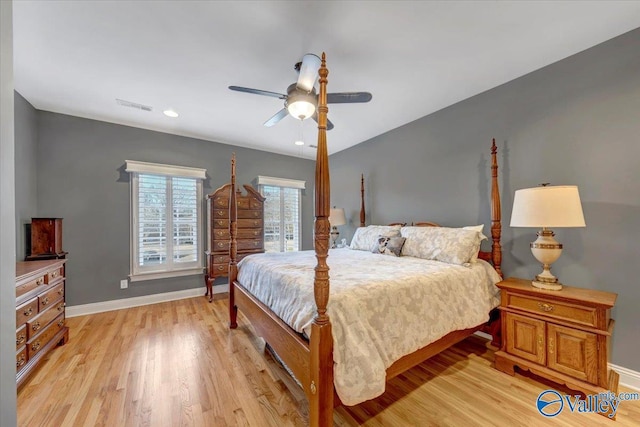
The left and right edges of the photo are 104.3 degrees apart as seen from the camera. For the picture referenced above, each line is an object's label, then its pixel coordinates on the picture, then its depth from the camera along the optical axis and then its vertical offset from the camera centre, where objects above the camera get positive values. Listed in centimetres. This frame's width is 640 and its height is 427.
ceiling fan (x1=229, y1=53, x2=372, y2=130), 200 +105
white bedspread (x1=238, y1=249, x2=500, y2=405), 142 -65
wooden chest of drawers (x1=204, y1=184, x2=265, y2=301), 399 -20
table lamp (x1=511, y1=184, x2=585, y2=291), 187 -2
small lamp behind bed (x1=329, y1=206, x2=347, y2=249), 452 -6
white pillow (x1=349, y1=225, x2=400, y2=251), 342 -28
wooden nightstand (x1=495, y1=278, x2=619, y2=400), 172 -94
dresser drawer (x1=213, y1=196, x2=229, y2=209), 403 +25
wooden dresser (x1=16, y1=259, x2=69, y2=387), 192 -81
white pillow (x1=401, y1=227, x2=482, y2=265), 249 -33
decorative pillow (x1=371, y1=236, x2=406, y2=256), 303 -39
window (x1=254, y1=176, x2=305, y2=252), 496 +7
